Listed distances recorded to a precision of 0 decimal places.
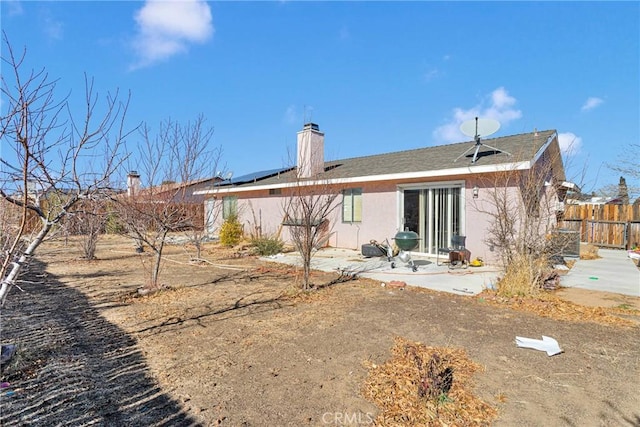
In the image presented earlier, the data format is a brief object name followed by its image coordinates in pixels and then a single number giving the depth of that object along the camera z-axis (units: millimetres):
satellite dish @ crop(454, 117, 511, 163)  9953
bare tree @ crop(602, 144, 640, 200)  12438
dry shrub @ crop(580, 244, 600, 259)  10620
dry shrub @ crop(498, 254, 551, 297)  5910
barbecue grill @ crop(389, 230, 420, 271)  9133
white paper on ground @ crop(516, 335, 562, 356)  3734
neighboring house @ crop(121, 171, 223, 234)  7188
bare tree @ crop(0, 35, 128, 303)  2623
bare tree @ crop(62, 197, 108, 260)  10472
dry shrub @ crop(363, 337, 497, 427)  2506
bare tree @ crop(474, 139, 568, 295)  6039
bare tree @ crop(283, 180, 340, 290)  6672
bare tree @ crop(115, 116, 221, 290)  7297
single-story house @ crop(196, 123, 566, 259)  8656
